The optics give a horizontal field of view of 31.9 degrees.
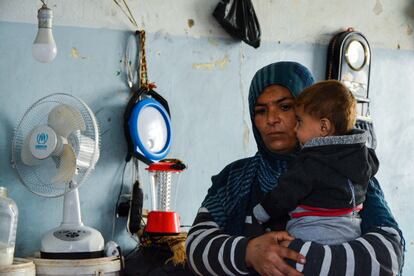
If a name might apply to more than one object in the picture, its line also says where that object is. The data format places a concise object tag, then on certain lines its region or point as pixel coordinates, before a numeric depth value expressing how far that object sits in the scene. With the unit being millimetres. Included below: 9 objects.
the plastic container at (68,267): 2689
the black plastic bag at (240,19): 3539
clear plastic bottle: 2631
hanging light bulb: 2721
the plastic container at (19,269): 2525
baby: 2277
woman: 2219
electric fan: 2744
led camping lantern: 3092
